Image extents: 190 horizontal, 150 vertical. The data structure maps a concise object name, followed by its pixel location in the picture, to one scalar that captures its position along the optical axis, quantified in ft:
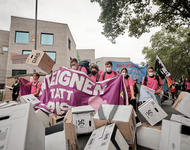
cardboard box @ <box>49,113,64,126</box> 7.61
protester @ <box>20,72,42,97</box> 12.97
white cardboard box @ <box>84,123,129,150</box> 3.55
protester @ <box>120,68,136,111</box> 10.00
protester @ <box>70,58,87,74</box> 11.46
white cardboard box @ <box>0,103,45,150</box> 2.39
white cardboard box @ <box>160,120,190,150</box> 4.11
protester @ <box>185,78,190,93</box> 23.15
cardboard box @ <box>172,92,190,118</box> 6.22
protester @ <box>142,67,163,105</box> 11.02
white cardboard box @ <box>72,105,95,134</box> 7.02
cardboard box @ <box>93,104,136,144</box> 4.53
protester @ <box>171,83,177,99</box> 31.24
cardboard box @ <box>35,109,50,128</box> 7.75
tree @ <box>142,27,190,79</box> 58.08
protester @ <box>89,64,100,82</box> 11.44
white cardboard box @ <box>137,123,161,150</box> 5.42
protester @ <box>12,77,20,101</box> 21.94
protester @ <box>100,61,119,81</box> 10.67
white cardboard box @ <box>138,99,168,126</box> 7.69
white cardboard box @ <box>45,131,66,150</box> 4.17
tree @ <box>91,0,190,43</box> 20.83
